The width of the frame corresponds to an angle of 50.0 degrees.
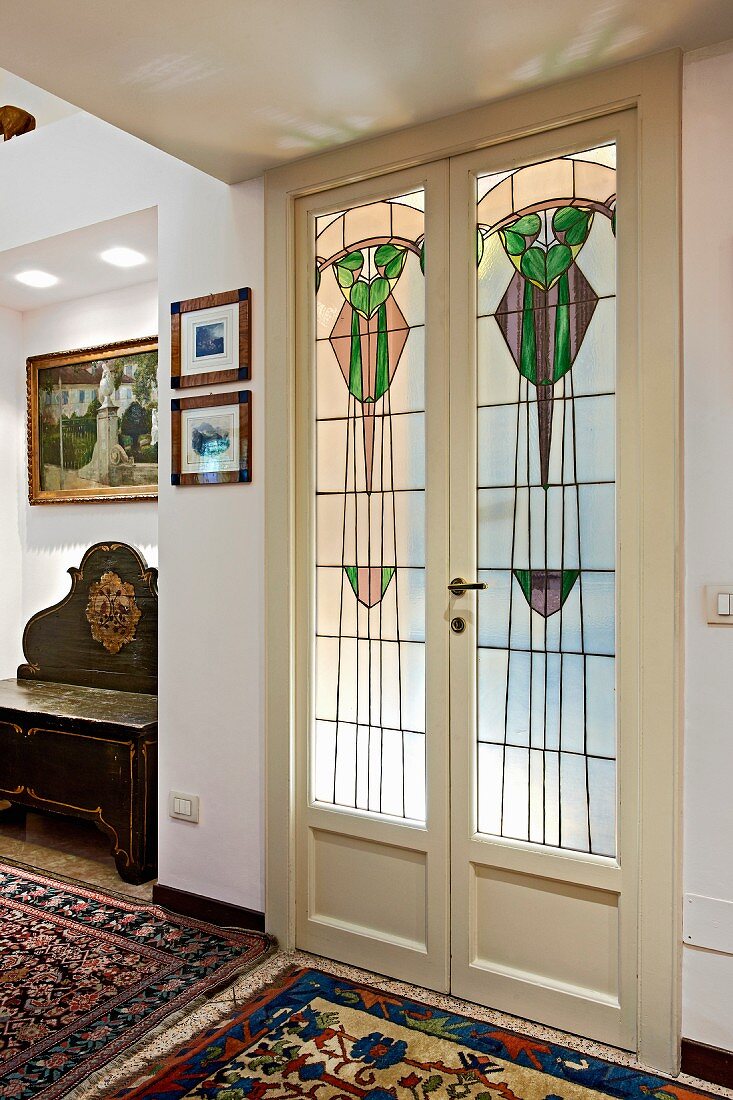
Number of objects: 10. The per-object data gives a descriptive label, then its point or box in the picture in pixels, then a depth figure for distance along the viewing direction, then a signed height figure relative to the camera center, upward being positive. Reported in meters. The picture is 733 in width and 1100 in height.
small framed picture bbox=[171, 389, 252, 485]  2.62 +0.30
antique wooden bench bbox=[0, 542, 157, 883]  2.94 -0.75
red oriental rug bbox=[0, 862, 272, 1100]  1.98 -1.33
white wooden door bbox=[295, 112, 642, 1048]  2.06 -0.15
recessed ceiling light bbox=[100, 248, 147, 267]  3.24 +1.13
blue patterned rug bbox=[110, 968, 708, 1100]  1.85 -1.32
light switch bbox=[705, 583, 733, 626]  1.90 -0.19
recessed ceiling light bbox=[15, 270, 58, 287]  3.53 +1.14
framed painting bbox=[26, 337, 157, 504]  3.66 +0.51
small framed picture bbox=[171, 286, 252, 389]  2.62 +0.64
